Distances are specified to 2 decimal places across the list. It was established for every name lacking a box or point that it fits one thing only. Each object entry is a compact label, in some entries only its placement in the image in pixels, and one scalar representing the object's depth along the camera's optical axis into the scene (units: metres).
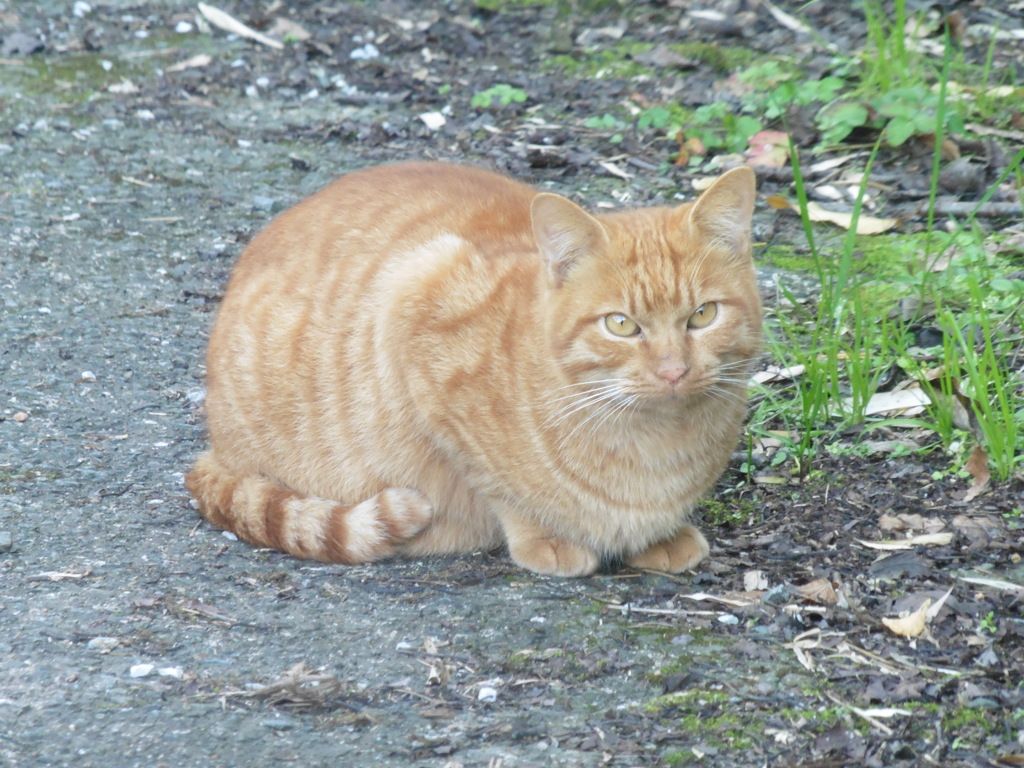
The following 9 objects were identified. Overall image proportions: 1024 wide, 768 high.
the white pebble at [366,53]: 15.19
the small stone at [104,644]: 5.91
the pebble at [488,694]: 5.64
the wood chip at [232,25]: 15.65
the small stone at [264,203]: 12.00
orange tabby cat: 6.37
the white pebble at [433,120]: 13.32
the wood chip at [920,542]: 6.60
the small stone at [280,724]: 5.31
